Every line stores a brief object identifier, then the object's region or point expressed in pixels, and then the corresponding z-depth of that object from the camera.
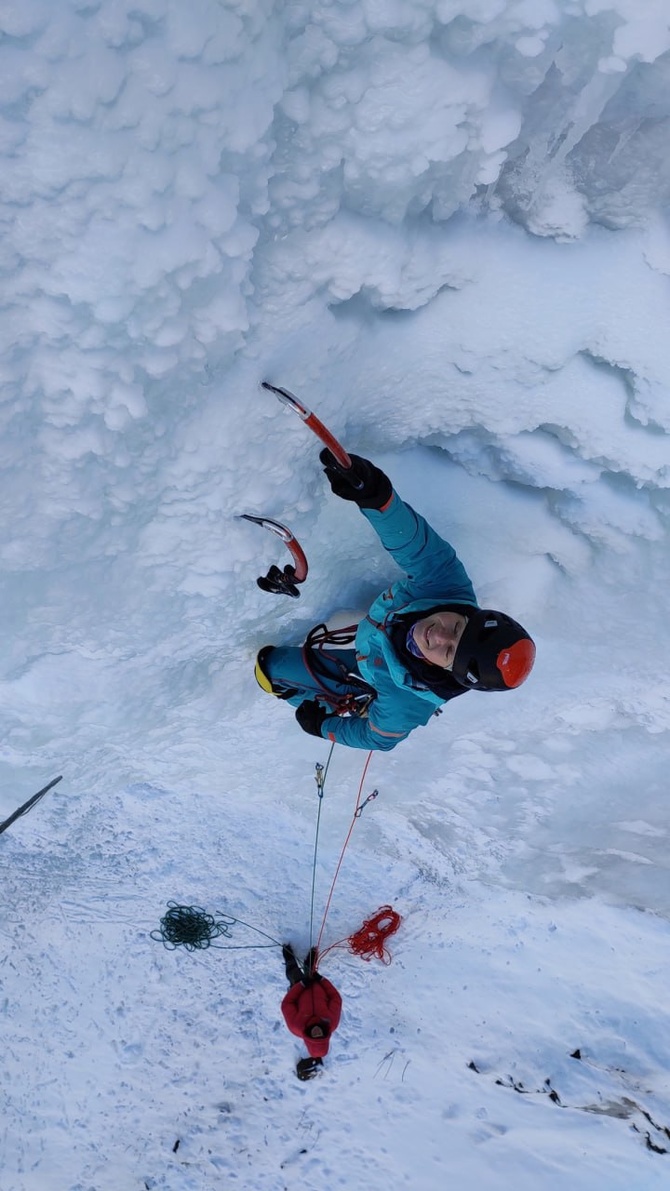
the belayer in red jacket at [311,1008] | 4.06
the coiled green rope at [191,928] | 4.31
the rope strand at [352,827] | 3.65
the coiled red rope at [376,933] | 4.36
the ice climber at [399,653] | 2.06
